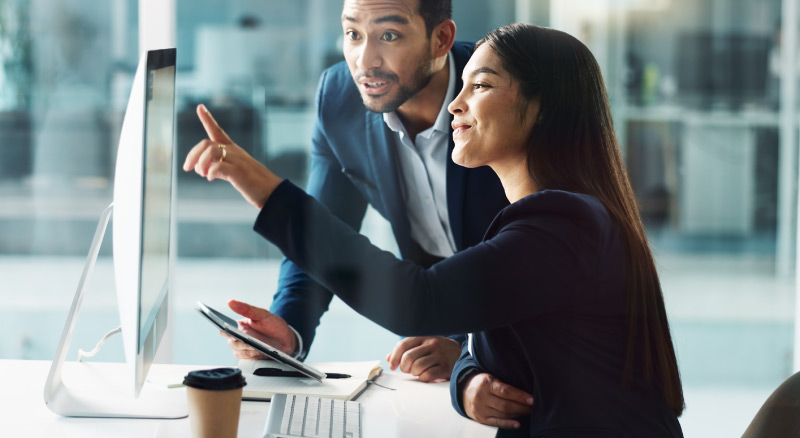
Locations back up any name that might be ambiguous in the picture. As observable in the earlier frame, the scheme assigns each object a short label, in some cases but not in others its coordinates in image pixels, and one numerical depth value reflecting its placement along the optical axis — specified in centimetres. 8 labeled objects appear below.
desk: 278
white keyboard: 272
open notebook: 293
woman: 277
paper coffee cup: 261
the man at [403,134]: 346
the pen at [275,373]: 302
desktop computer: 258
